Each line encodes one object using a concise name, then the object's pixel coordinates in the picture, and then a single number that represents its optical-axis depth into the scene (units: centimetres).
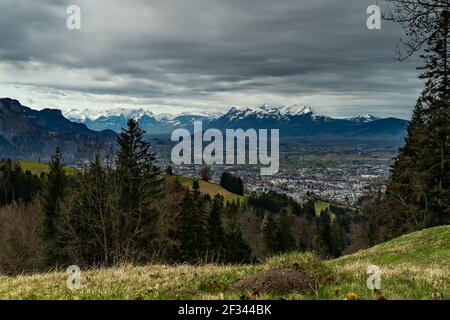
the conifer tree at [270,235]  7381
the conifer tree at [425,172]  4062
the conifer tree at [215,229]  6188
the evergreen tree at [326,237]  8462
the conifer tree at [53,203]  4739
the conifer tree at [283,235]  7331
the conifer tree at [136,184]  4156
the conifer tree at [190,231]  5575
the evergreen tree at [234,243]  6256
